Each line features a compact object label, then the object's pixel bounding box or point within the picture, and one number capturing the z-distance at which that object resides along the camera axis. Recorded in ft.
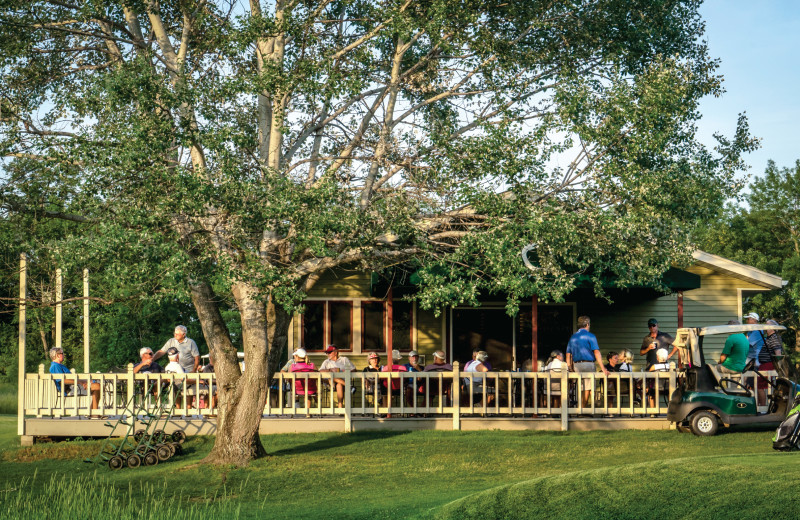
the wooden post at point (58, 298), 47.60
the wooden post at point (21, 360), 54.49
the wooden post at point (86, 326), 78.02
